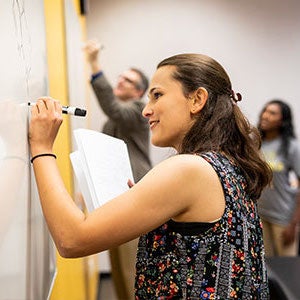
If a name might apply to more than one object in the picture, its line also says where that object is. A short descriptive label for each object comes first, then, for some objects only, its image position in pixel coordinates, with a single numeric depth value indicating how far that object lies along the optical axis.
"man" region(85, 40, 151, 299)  2.63
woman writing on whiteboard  0.95
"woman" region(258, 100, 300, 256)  3.29
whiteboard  0.79
